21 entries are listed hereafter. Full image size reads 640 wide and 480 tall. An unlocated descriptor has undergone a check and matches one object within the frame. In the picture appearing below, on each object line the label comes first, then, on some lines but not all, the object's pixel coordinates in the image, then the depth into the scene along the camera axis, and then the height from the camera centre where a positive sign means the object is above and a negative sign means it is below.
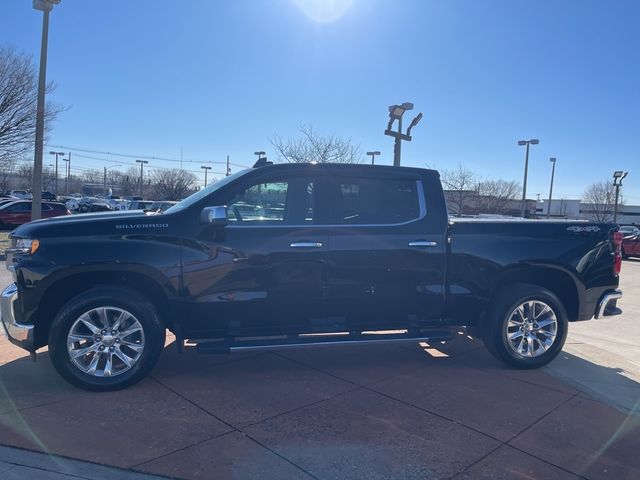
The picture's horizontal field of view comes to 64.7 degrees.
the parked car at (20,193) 51.16 -0.12
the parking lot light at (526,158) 31.48 +4.40
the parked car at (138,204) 30.73 -0.23
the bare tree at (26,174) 50.36 +1.98
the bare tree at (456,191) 34.84 +2.17
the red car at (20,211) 22.58 -0.82
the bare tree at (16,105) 15.84 +2.76
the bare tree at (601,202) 51.50 +3.21
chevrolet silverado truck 4.22 -0.56
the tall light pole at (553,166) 42.25 +5.23
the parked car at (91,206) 41.17 -0.69
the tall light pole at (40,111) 12.72 +2.18
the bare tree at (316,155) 21.38 +2.43
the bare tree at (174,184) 48.12 +1.94
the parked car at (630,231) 22.87 +0.11
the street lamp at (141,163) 70.94 +5.37
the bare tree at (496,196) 41.06 +2.54
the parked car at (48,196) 42.79 -0.15
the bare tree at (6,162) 17.22 +1.04
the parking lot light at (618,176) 33.88 +3.81
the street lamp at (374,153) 36.24 +4.56
